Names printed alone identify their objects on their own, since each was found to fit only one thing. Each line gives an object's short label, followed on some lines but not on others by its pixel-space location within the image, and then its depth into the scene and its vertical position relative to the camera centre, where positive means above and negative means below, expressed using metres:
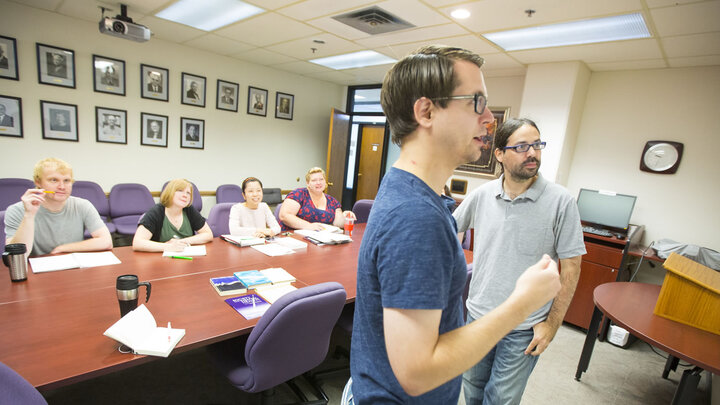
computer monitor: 3.43 -0.35
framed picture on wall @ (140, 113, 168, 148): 4.50 -0.08
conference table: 1.10 -0.79
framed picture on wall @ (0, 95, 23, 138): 3.59 -0.09
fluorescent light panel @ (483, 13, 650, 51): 2.70 +1.21
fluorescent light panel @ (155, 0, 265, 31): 3.19 +1.18
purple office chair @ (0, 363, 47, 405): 0.85 -0.71
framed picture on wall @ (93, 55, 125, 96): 4.05 +0.52
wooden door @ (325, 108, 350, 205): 5.98 -0.12
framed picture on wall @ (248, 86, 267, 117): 5.45 +0.56
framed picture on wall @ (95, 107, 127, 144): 4.16 -0.08
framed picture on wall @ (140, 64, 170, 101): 4.39 +0.54
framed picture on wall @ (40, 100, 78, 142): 3.81 -0.09
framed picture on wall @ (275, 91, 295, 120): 5.79 +0.58
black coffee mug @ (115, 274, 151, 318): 1.29 -0.66
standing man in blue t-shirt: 0.59 -0.20
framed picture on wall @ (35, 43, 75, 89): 3.70 +0.52
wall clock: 3.53 +0.26
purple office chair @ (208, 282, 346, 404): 1.36 -0.87
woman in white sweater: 2.94 -0.73
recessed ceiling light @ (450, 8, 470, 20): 2.73 +1.18
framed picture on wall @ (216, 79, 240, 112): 5.12 +0.56
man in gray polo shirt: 1.40 -0.35
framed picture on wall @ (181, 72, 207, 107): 4.77 +0.55
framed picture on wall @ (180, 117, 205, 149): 4.86 -0.07
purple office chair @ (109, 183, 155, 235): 4.16 -1.02
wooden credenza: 3.17 -0.88
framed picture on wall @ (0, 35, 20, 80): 3.50 +0.50
